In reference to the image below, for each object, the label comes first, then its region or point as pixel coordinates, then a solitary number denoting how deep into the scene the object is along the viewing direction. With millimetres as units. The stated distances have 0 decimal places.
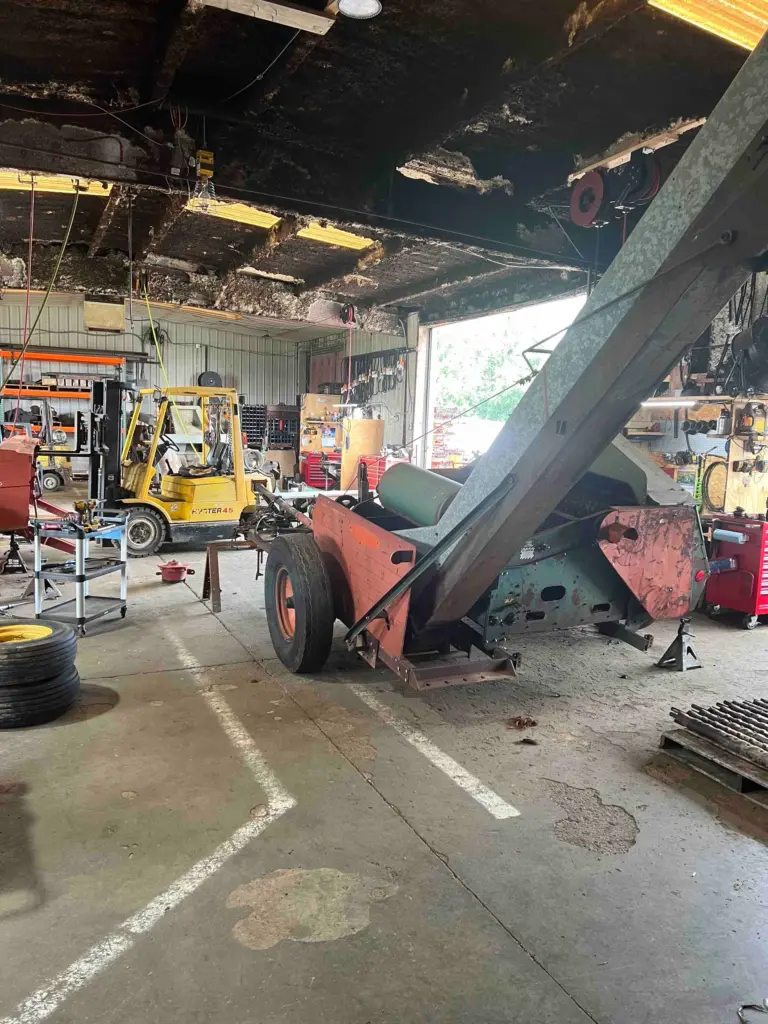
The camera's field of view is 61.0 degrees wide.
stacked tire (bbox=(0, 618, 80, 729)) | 3650
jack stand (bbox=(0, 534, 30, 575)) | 7422
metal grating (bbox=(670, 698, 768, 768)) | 3346
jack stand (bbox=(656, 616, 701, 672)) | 4961
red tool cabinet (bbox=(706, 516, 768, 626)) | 5941
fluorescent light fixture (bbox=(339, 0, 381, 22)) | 3051
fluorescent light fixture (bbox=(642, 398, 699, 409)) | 7168
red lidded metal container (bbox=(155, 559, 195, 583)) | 7281
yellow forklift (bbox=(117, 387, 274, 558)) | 8688
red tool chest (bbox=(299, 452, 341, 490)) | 16328
